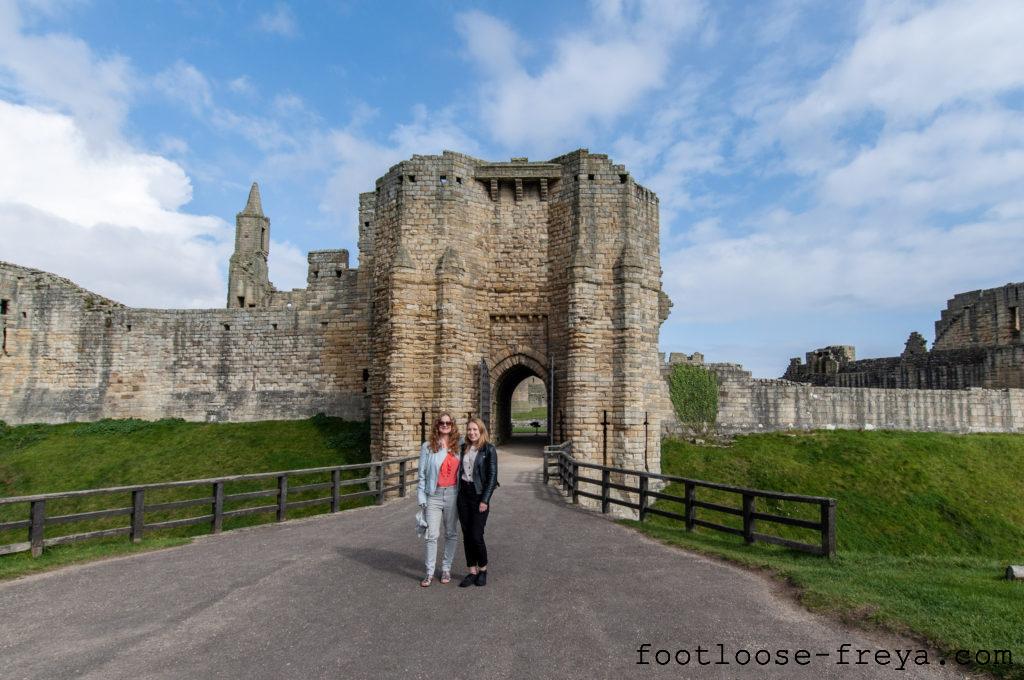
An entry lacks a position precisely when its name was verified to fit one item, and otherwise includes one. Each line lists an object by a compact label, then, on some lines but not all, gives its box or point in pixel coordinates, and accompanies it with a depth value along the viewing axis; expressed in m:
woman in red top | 6.67
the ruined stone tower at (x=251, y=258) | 37.69
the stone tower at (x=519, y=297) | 18.00
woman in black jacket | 6.64
